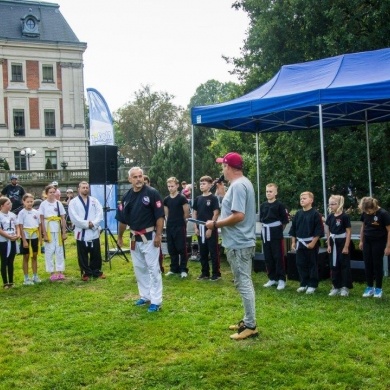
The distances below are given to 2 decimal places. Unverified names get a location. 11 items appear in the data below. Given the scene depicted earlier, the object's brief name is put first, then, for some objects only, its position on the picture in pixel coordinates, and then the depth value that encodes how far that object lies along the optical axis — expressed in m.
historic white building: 45.97
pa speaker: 11.79
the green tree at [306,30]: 15.46
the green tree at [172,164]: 26.11
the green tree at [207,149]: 24.02
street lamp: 44.12
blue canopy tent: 8.53
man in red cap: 5.63
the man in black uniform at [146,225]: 7.09
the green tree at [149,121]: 47.75
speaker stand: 11.48
